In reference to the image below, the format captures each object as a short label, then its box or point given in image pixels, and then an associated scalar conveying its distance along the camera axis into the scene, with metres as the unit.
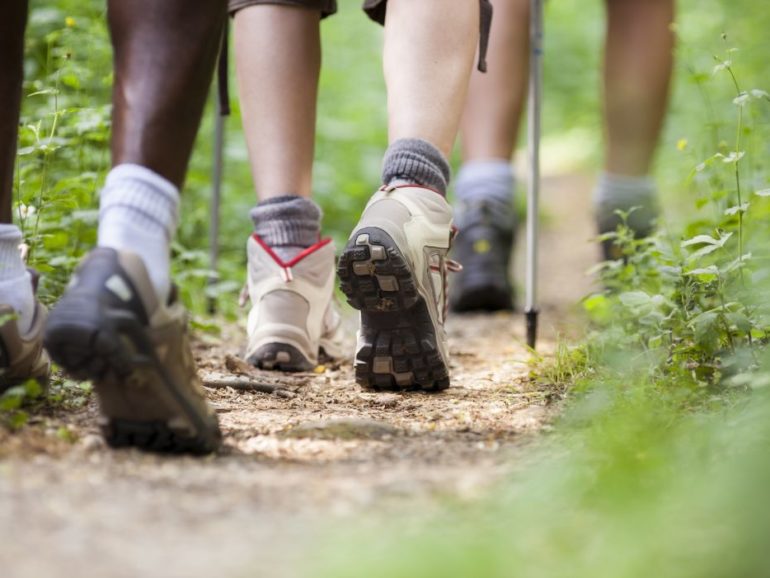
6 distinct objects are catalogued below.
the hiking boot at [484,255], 6.64
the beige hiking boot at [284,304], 4.22
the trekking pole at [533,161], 4.99
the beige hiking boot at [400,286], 3.34
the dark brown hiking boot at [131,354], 2.32
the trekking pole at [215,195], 6.36
